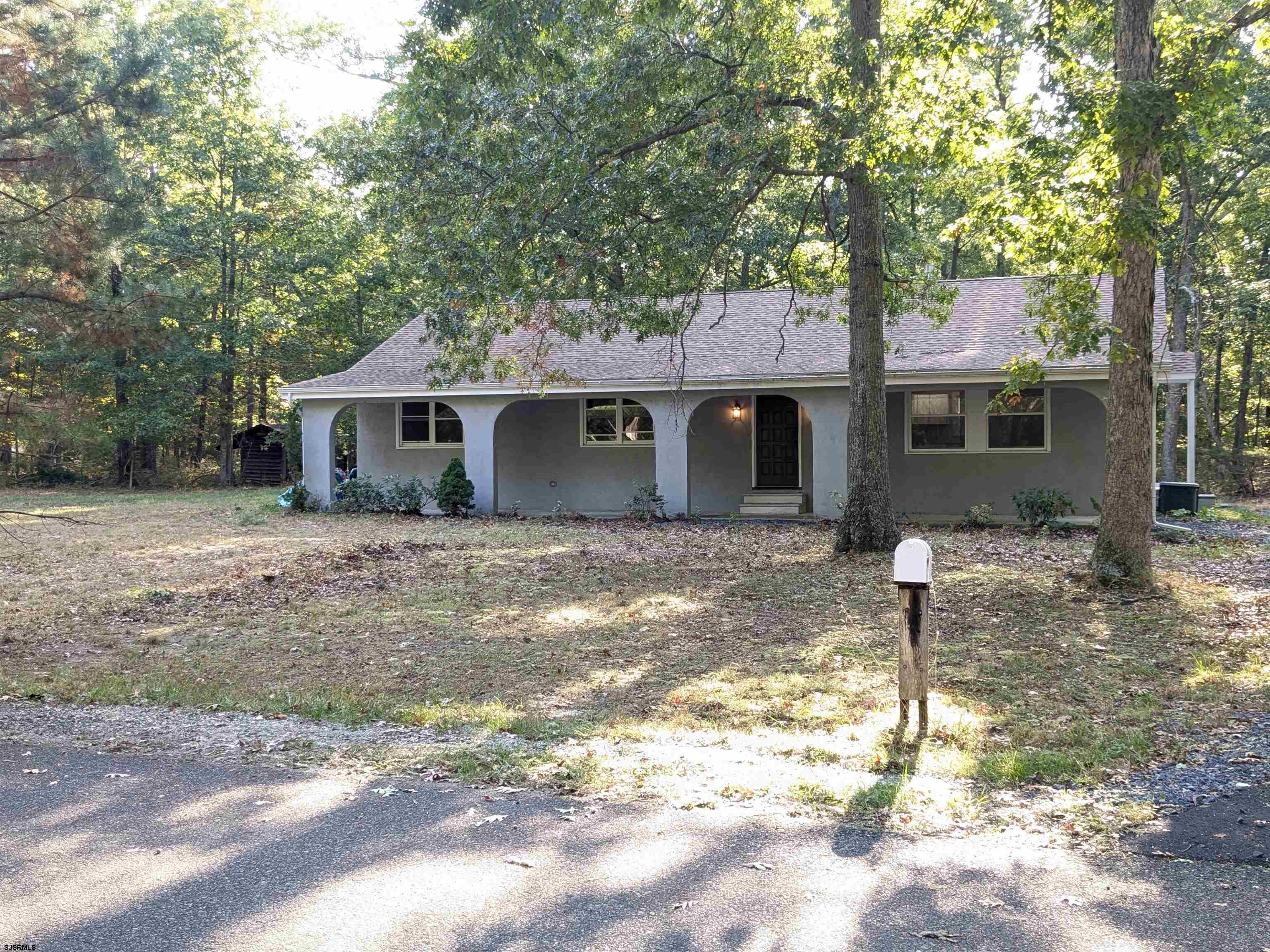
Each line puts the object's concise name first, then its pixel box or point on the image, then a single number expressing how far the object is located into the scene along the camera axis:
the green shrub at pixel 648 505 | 18.20
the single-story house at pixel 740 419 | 17.38
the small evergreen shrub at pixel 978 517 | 16.58
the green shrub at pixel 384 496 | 19.56
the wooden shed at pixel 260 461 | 29.64
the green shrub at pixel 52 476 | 28.97
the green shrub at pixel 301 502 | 20.39
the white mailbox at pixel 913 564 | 5.49
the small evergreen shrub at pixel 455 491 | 18.97
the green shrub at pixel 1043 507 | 16.12
